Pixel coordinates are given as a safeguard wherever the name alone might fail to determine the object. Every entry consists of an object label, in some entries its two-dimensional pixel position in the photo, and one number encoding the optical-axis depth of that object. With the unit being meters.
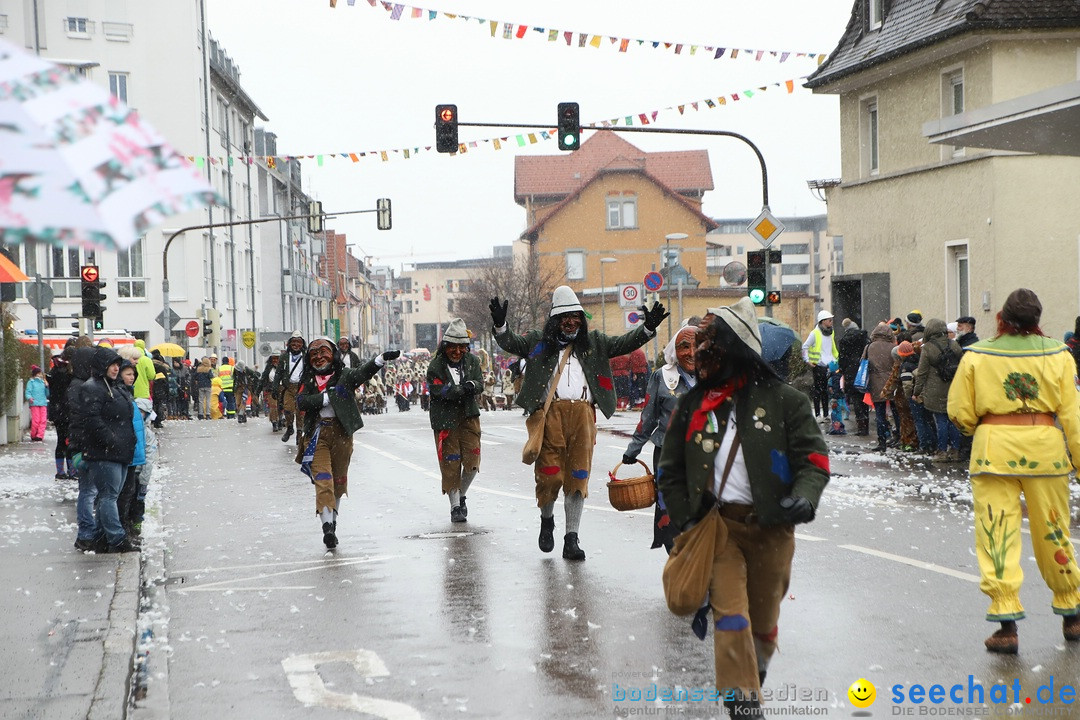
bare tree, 68.88
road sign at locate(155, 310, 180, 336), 38.17
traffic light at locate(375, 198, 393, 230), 36.28
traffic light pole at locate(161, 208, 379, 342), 38.34
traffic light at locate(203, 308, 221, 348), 41.09
